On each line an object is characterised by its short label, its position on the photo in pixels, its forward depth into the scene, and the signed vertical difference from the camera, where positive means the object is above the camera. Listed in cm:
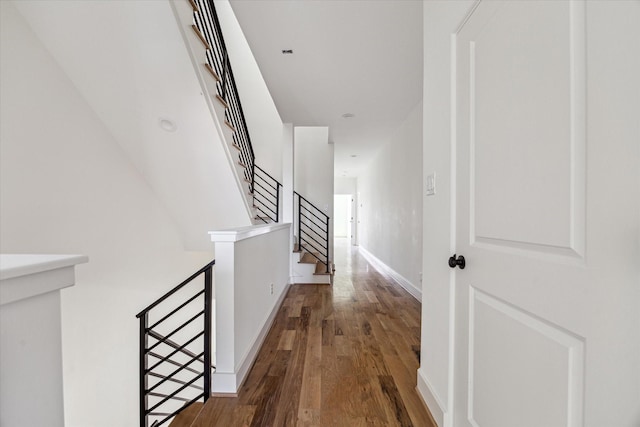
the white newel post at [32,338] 54 -25
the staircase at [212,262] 187 -31
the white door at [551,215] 64 -1
